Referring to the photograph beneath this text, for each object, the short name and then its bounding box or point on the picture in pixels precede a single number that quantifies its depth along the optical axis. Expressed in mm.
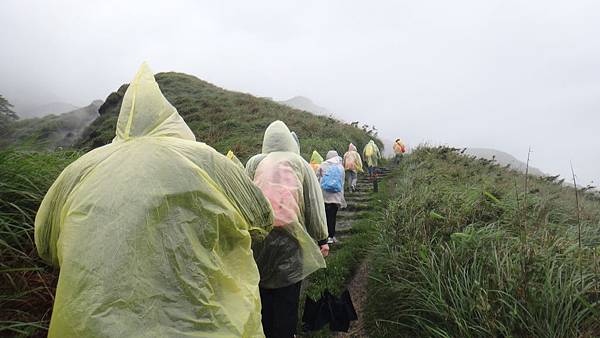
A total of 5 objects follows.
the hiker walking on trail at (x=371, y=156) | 13805
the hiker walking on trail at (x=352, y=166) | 10898
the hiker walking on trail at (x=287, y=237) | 2668
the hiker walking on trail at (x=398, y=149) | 17766
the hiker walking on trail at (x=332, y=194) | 6648
